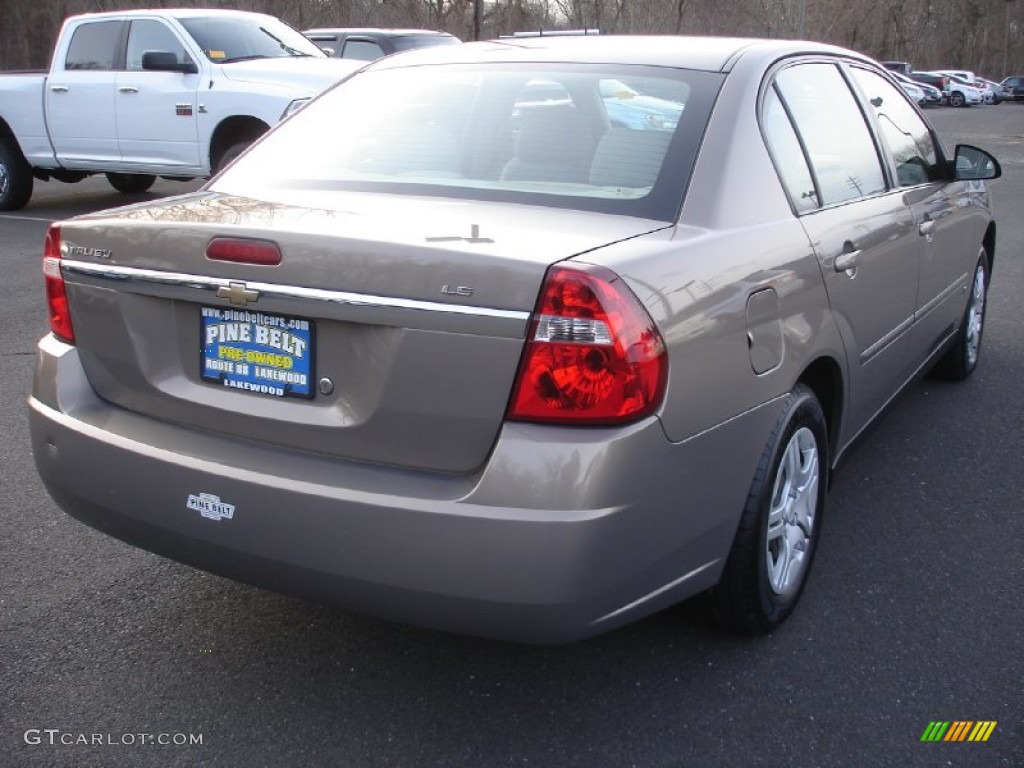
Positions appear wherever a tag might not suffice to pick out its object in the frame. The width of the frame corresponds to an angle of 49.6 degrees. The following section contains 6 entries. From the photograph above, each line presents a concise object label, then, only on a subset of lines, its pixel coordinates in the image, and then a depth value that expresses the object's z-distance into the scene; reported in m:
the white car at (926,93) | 49.00
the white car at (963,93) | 56.19
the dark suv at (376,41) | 15.20
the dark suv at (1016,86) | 64.62
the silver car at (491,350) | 2.38
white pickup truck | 10.34
